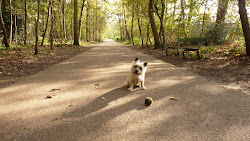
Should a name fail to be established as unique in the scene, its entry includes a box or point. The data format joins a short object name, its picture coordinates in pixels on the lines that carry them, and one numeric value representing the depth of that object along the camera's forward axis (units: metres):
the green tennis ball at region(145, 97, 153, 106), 3.68
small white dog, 4.27
